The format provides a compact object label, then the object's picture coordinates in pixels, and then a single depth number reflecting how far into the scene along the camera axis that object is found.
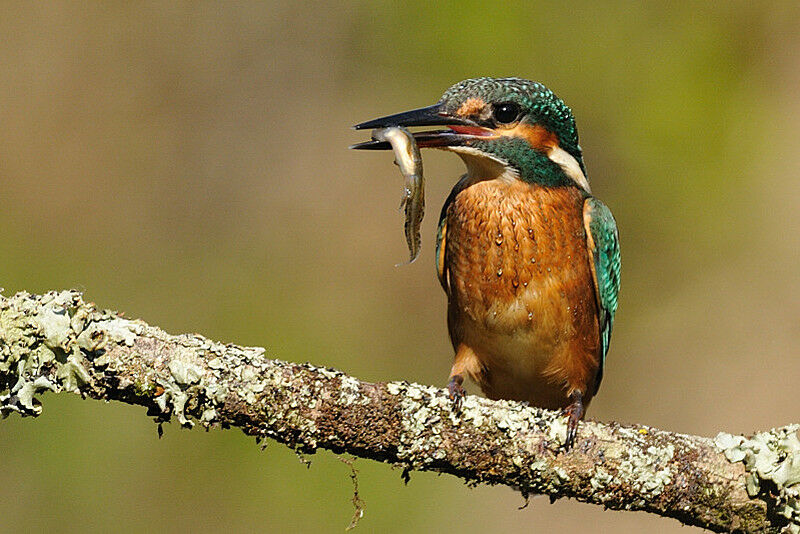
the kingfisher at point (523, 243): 3.49
